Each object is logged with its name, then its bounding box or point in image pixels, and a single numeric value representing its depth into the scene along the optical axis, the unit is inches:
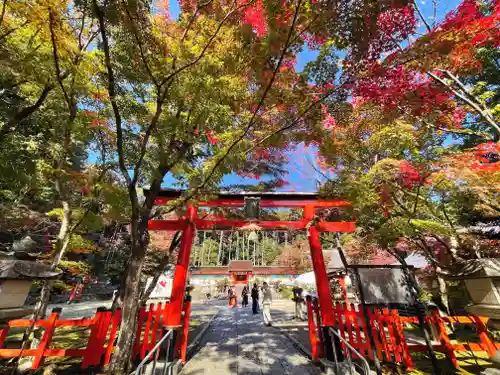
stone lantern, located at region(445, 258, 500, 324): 173.8
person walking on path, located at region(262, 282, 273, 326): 414.8
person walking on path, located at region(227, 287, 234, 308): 786.2
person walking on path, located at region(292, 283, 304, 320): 476.1
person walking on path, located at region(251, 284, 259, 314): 576.3
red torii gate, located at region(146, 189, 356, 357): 237.9
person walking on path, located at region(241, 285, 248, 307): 756.0
